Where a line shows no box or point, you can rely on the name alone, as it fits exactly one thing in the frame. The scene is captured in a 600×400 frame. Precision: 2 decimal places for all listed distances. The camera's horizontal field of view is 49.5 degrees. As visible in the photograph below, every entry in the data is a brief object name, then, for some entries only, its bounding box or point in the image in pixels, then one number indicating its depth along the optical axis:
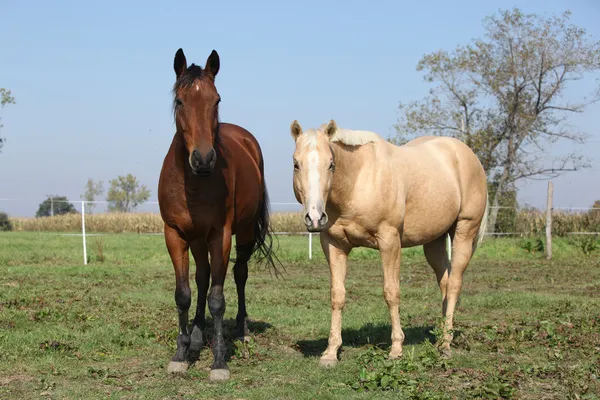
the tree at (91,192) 81.06
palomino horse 5.25
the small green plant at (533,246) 19.22
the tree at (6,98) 39.91
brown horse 5.16
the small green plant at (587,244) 18.78
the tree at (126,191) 79.94
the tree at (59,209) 38.31
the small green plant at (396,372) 4.59
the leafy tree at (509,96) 30.67
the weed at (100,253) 15.63
